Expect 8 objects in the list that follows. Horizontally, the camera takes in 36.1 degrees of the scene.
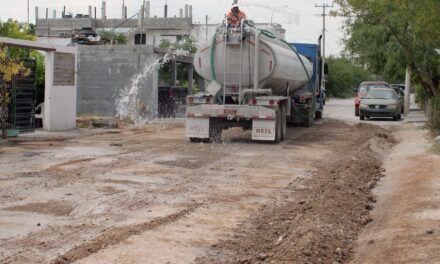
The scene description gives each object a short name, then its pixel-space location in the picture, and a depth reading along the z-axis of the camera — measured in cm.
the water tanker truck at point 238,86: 1895
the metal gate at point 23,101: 1997
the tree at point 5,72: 1814
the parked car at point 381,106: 3338
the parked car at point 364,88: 3584
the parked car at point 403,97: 3768
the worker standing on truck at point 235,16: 1920
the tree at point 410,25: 2017
